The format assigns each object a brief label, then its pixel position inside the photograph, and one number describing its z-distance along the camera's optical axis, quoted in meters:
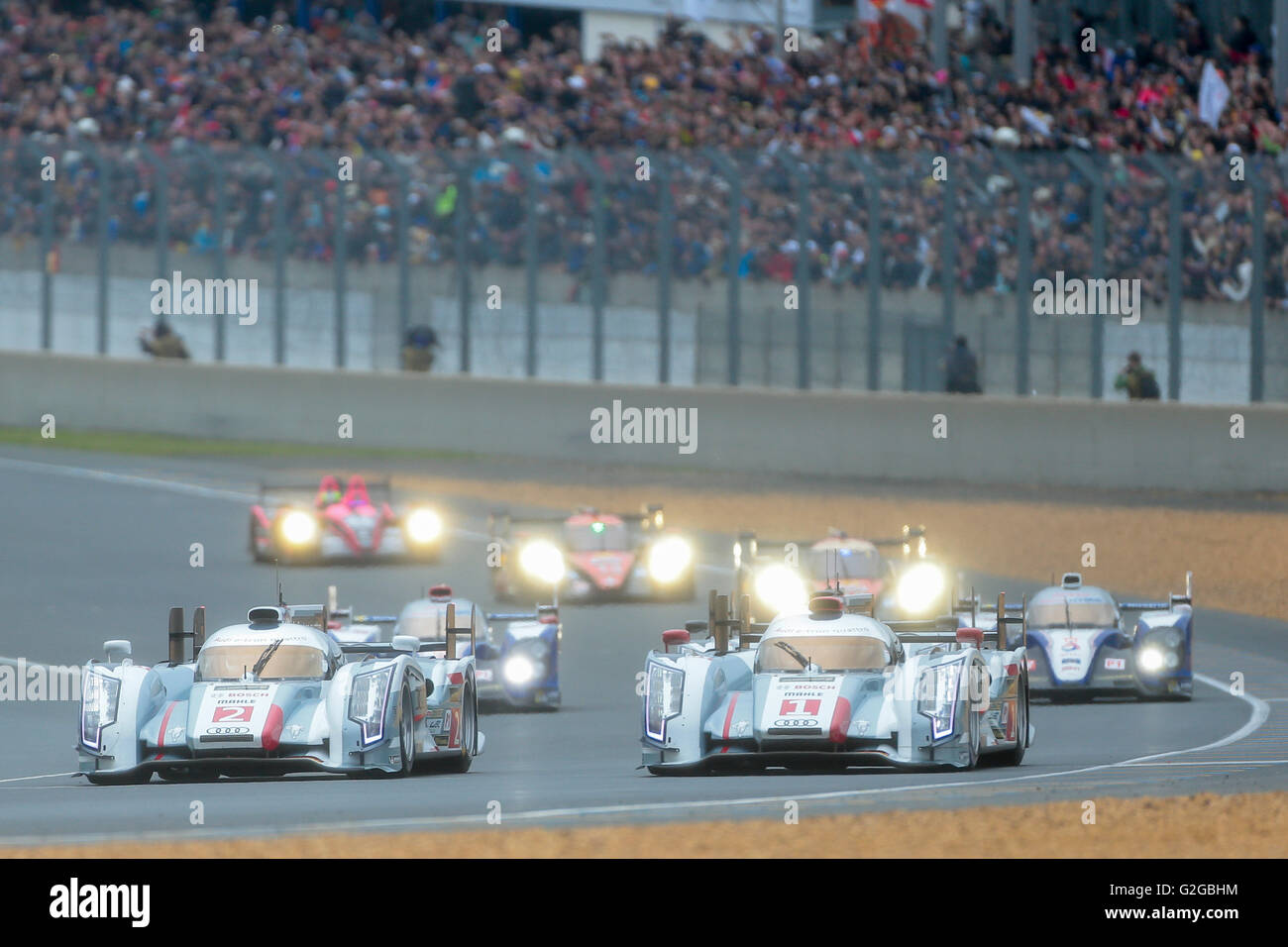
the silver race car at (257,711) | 13.66
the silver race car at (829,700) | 13.77
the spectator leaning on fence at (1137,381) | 27.38
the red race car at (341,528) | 24.77
